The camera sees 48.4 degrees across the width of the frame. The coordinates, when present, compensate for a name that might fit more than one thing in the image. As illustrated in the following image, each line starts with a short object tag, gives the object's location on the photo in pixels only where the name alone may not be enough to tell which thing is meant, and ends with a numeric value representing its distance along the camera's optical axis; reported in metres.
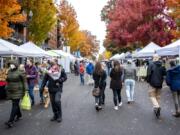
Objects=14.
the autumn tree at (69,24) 34.44
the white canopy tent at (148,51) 15.20
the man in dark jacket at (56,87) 5.29
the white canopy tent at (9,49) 9.18
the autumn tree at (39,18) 18.27
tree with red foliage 21.03
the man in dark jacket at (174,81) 5.58
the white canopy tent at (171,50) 8.85
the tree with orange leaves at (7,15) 12.00
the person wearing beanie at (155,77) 5.56
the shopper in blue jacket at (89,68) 13.02
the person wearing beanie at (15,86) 4.99
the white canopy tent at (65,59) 22.81
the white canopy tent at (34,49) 12.84
